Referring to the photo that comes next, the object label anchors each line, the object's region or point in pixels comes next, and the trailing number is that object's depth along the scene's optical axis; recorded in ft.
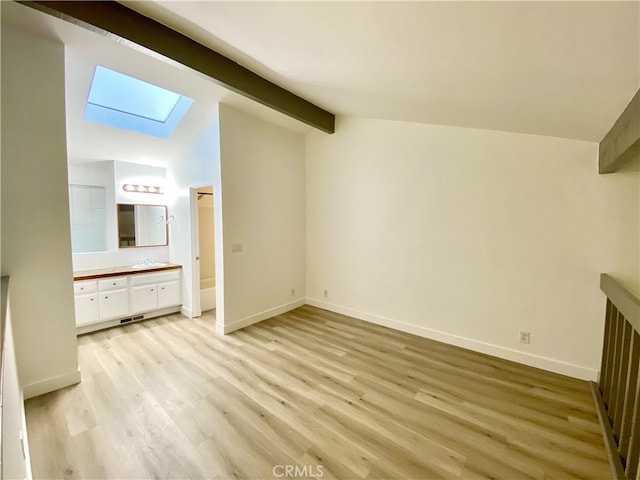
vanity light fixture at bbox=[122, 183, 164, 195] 14.06
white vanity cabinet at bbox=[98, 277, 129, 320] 12.03
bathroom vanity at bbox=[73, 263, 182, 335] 11.60
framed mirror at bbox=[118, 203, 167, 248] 14.06
